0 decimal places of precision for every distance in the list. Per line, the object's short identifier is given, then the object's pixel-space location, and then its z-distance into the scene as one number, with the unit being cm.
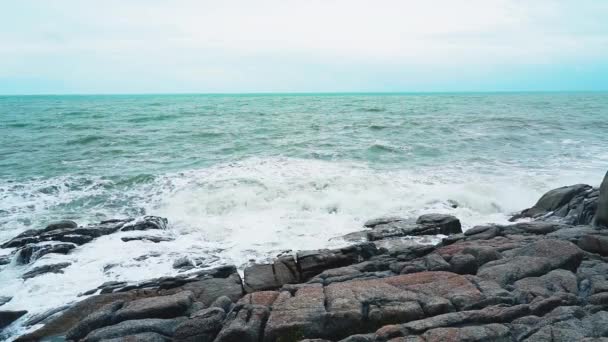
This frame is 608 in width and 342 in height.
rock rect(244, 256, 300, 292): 858
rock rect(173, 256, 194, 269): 1028
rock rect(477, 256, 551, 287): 696
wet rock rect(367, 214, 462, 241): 1166
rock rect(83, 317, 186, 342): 630
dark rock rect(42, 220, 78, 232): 1258
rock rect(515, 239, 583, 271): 743
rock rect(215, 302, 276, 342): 593
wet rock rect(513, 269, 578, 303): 632
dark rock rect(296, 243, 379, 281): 909
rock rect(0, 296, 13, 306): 880
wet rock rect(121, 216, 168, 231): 1298
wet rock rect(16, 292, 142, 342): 727
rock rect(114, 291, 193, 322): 686
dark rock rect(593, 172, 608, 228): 1006
